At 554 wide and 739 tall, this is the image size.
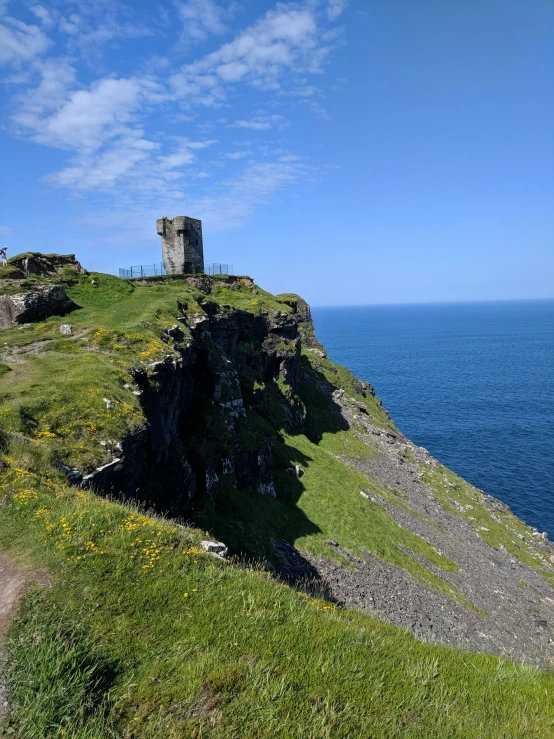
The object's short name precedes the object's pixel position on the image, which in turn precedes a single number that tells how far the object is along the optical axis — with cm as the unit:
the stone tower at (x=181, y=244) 6347
